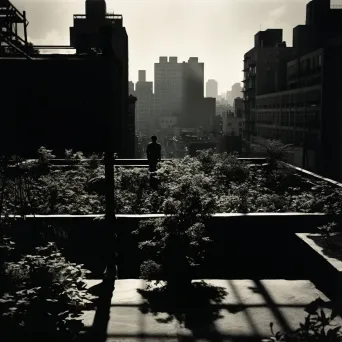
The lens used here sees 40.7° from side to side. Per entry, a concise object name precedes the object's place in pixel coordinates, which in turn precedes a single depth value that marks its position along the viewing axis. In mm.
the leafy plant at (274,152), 16984
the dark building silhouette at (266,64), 75500
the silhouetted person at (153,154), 15691
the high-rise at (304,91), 48250
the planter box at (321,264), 6805
